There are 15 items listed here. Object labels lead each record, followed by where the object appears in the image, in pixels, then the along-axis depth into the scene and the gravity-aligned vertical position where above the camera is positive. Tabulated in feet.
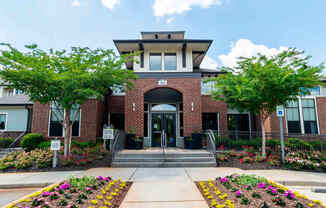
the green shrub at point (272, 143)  31.67 -3.72
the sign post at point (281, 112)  26.17 +1.53
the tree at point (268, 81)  23.76 +5.84
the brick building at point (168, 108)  36.86 +3.44
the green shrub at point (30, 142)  32.43 -3.43
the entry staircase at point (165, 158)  25.54 -5.40
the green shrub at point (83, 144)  35.86 -4.28
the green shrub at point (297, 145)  28.85 -3.73
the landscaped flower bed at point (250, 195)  10.79 -4.94
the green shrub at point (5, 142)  39.04 -4.16
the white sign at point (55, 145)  24.31 -3.01
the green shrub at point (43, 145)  33.73 -4.19
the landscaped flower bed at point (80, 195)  10.69 -4.88
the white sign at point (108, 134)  28.35 -1.77
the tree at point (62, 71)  22.84 +6.87
